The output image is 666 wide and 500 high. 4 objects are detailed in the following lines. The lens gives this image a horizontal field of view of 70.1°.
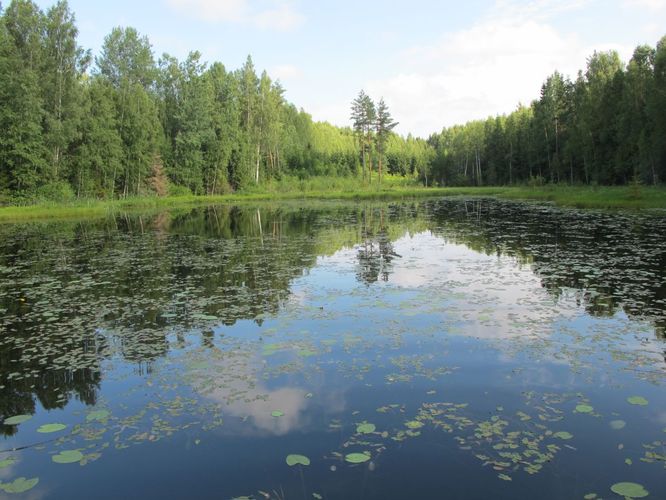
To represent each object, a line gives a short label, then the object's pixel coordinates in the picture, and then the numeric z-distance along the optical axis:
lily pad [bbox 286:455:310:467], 4.59
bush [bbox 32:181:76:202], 42.29
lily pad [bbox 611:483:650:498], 3.97
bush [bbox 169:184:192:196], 60.22
